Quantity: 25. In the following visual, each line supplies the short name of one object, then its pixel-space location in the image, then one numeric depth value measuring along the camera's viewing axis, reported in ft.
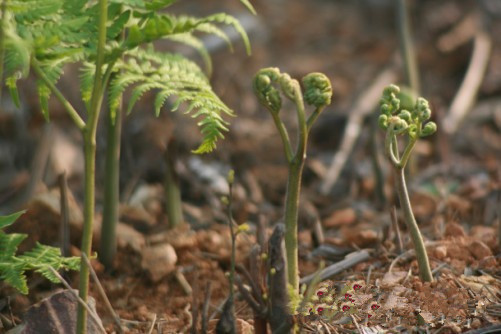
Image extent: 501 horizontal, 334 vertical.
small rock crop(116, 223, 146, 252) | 16.85
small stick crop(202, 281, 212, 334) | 11.81
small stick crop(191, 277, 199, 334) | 11.76
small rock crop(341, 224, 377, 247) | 16.74
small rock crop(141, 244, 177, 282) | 16.05
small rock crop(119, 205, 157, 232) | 19.38
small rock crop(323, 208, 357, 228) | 21.36
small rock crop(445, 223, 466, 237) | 16.78
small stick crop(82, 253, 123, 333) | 11.09
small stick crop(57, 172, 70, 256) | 14.69
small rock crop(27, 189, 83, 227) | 16.85
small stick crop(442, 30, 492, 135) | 29.12
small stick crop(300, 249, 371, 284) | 14.84
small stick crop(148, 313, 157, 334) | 13.71
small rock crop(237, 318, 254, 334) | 12.62
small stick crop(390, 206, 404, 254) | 15.15
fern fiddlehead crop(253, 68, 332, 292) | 12.16
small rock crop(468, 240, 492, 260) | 15.17
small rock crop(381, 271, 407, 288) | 13.84
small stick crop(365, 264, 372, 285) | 14.17
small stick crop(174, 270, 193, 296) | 15.83
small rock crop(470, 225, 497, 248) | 15.97
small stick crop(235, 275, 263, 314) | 11.34
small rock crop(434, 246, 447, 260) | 15.16
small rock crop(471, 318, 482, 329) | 12.20
